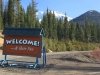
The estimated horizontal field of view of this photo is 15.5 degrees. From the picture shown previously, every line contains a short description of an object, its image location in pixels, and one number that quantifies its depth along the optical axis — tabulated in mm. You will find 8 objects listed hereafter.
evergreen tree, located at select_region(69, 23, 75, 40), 129750
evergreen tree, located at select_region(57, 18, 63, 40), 126525
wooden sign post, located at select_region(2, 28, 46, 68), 21578
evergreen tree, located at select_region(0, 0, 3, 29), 90450
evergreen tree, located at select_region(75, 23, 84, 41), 138550
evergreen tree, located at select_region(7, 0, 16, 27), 90438
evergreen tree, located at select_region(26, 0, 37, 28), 97906
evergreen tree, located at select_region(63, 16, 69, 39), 127362
